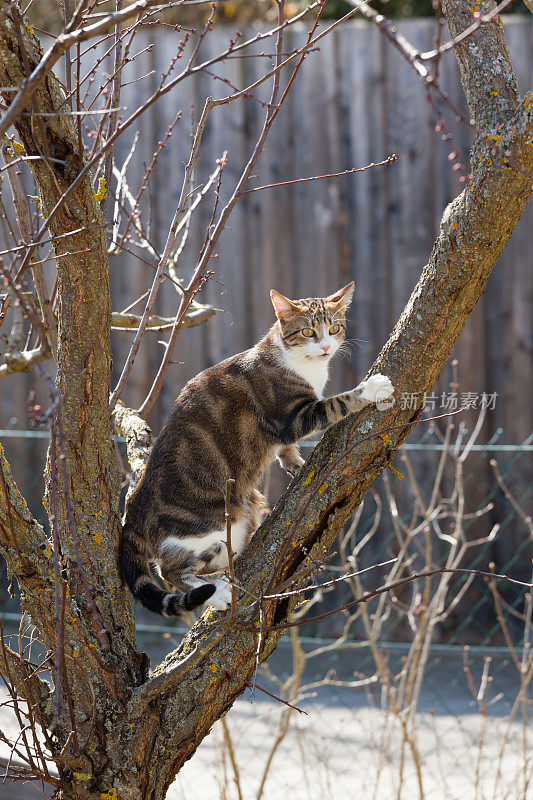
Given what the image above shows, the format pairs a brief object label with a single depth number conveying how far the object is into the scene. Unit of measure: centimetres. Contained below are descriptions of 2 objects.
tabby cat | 421
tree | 322
